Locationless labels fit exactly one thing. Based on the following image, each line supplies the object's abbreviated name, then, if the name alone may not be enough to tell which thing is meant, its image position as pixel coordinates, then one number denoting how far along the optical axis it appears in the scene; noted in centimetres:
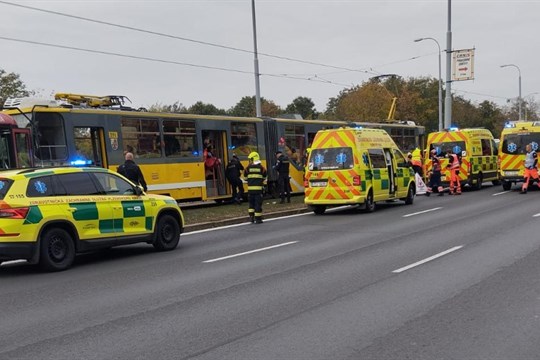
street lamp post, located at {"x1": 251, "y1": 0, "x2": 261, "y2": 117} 2623
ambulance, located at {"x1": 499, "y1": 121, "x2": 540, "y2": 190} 2194
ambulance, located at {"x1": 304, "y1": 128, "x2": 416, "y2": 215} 1600
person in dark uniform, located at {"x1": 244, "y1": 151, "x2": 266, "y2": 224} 1471
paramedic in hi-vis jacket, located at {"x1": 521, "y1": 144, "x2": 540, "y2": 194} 2070
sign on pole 2986
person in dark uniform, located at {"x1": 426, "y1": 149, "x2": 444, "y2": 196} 2231
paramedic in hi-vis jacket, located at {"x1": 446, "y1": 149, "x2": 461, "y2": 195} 2173
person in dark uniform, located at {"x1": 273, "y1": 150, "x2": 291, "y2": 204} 1936
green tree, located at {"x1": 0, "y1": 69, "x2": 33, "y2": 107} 3734
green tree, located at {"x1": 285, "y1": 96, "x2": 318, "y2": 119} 9362
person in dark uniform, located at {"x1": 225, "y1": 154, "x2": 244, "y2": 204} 1894
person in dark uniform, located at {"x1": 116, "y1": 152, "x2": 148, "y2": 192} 1396
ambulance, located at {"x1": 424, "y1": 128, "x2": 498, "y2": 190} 2320
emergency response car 844
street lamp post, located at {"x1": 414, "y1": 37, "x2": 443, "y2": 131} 3894
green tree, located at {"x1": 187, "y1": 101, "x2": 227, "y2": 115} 7855
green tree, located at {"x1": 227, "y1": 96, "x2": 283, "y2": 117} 7675
